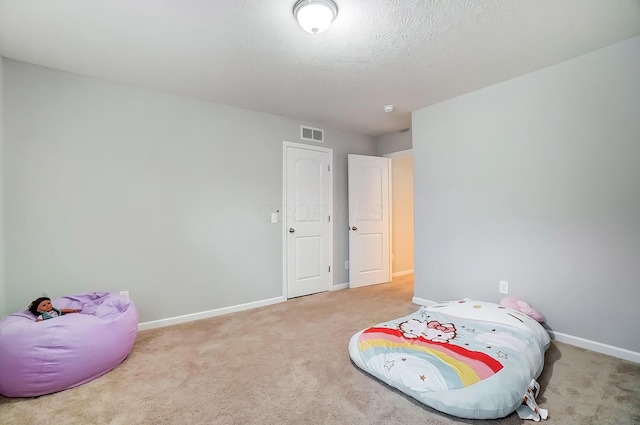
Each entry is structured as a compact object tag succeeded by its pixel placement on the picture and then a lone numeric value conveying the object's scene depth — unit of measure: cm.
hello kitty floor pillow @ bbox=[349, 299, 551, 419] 160
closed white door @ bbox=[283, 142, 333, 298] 400
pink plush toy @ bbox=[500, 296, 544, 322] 257
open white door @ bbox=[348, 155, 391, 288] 453
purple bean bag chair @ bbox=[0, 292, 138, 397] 180
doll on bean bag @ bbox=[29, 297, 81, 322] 213
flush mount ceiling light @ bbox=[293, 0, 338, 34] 177
